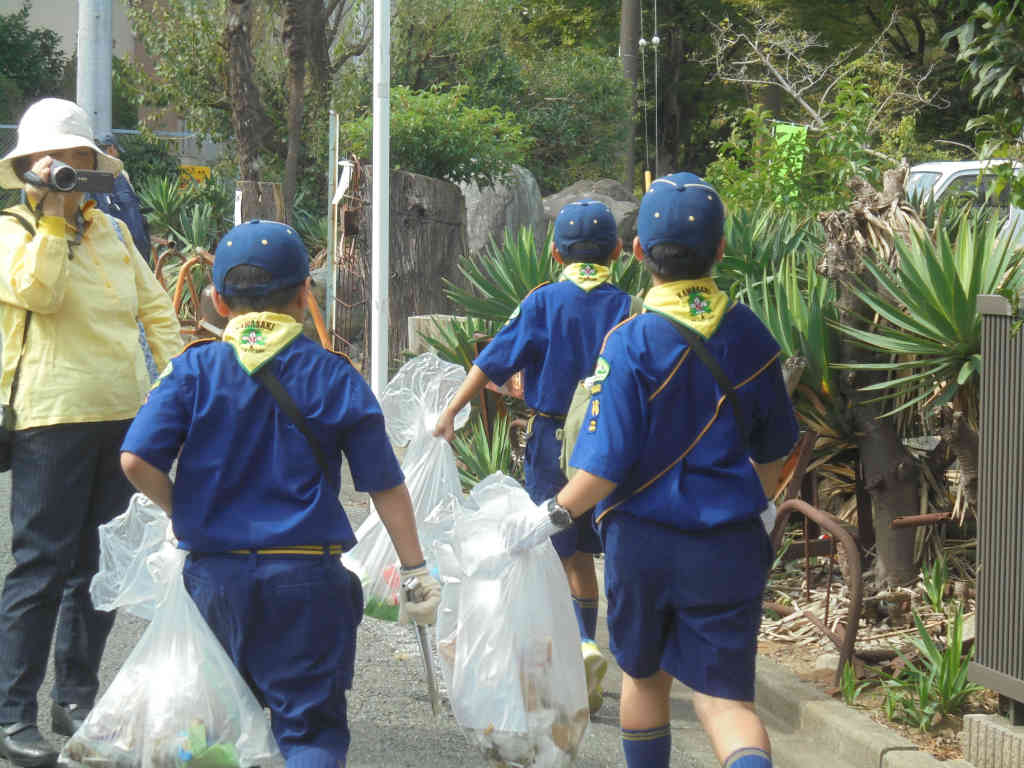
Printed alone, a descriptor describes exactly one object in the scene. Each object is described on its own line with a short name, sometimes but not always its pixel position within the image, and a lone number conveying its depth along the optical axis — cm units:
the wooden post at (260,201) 1247
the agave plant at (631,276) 789
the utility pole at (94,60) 1127
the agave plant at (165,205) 1745
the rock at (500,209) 1577
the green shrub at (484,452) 757
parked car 1114
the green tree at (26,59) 2938
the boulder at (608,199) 1739
